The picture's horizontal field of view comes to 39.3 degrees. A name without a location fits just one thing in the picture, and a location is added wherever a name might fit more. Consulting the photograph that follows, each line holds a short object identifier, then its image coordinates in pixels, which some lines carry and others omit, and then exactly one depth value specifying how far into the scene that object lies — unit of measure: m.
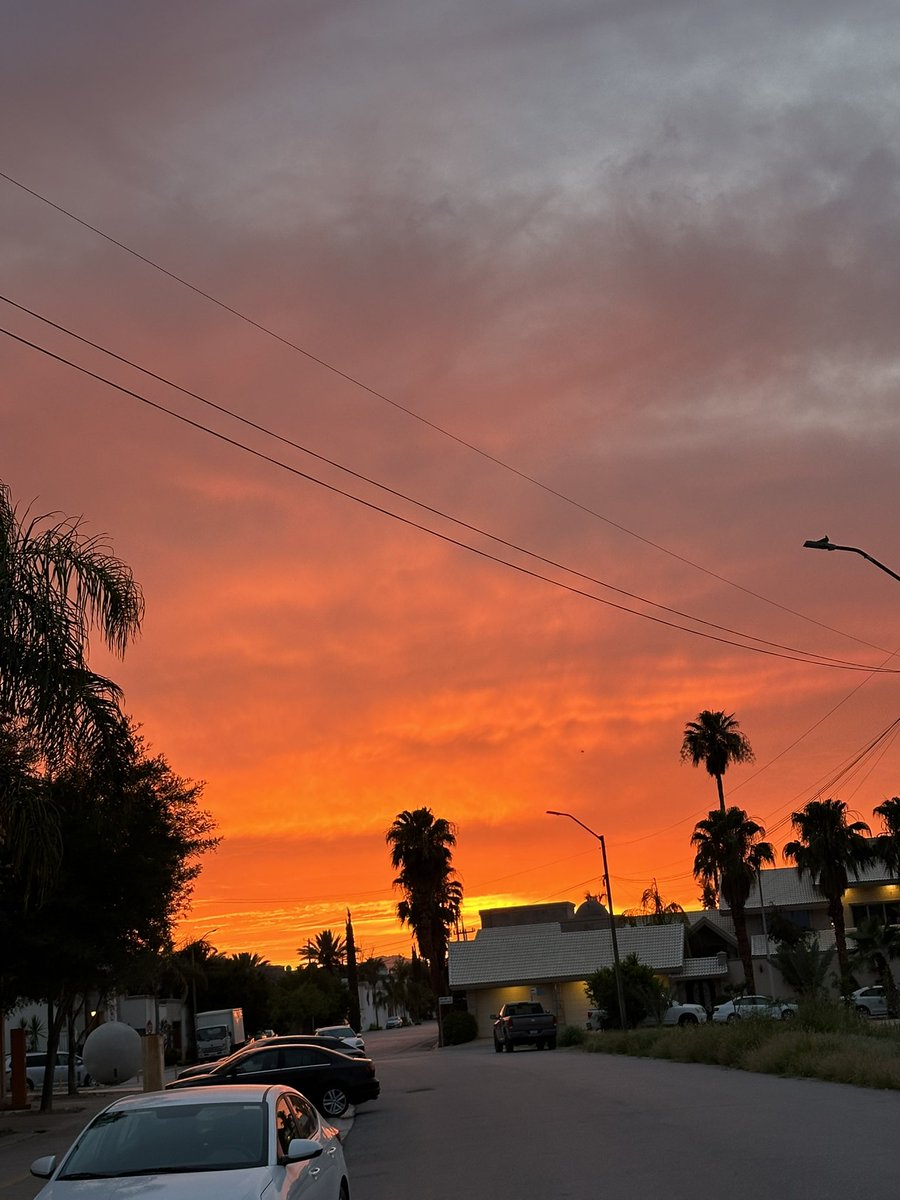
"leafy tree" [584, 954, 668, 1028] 53.47
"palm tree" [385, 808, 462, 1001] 71.37
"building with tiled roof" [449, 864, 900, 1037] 66.06
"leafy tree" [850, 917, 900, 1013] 50.38
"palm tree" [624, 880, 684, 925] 84.44
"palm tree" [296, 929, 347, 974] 131.38
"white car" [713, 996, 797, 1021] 40.19
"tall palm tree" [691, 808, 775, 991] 61.44
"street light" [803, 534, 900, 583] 22.34
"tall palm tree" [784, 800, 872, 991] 61.81
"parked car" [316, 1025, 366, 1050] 46.88
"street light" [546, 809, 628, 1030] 46.69
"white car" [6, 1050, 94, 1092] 51.16
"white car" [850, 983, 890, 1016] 57.49
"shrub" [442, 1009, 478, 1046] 65.94
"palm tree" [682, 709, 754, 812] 71.25
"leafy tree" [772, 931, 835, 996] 33.34
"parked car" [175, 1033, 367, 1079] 25.19
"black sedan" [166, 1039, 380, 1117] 23.94
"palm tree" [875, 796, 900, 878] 64.25
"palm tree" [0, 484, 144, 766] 15.92
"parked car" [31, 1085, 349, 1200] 7.47
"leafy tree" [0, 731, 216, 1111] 27.30
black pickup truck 48.72
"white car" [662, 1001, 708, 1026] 56.91
